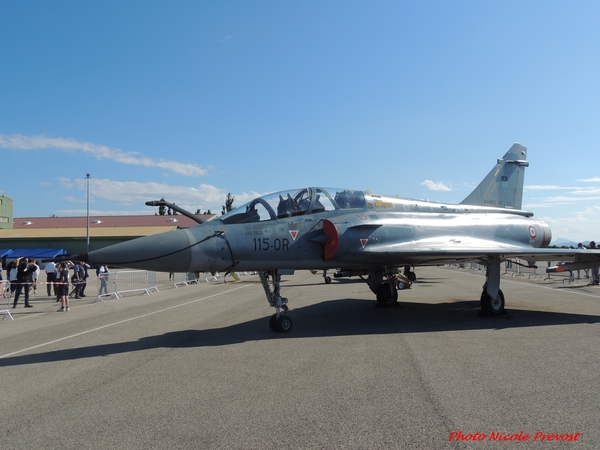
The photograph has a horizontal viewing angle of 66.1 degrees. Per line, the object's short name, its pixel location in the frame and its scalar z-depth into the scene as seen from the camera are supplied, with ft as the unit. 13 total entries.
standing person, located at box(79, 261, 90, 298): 64.65
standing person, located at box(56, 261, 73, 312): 48.19
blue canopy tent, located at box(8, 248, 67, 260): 160.04
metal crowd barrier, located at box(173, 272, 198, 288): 84.69
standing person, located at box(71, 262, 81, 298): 62.54
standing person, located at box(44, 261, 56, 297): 61.98
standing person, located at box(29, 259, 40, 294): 57.88
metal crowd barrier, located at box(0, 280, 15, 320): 45.94
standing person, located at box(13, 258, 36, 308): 53.88
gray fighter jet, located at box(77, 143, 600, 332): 25.76
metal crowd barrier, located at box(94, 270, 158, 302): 63.05
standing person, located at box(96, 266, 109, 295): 60.59
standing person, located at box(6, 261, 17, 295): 57.93
